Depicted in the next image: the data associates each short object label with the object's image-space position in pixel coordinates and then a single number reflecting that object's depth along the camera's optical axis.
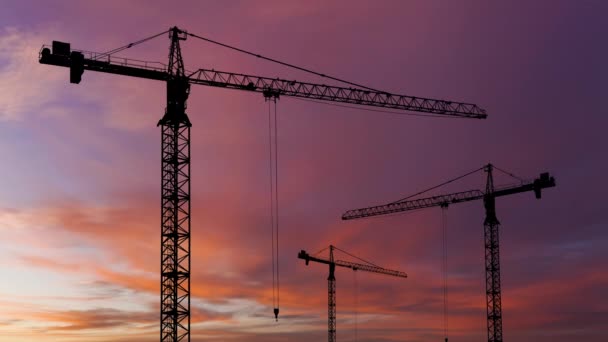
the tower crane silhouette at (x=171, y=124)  82.44
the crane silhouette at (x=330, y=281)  178.12
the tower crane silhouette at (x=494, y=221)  137.50
